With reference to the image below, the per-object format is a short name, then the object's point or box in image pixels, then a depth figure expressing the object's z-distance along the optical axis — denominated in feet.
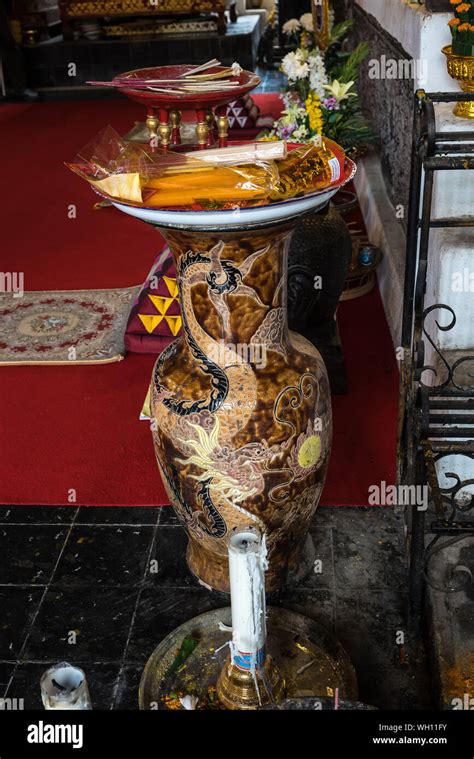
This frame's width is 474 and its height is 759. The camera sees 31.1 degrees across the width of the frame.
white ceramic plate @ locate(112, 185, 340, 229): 4.82
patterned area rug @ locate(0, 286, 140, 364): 10.73
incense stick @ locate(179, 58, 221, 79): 6.78
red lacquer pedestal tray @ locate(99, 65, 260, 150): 6.16
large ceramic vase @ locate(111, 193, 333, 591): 5.41
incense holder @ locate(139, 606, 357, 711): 5.43
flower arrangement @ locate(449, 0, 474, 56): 6.69
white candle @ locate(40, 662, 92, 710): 3.83
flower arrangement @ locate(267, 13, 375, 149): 12.17
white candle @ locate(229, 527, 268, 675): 4.54
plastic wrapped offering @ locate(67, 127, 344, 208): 4.96
